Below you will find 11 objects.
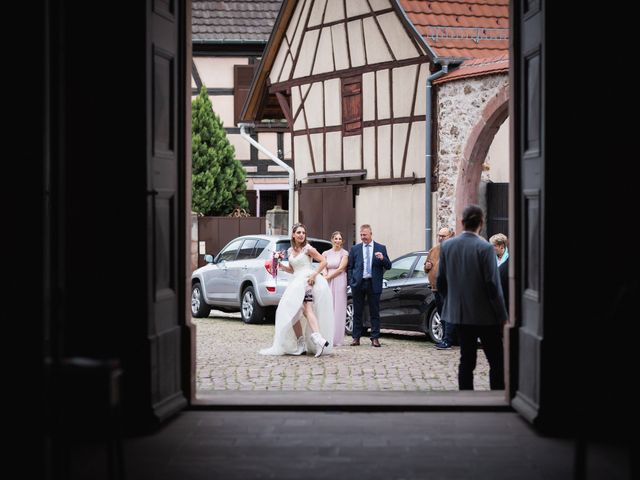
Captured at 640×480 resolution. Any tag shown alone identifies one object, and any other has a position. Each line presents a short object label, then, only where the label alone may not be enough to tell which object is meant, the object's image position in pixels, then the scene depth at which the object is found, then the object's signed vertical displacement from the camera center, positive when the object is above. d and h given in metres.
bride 15.62 -1.03
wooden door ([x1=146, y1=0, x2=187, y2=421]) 7.98 +0.18
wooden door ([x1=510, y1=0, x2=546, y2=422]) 8.07 +0.19
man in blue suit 16.84 -0.64
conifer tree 34.81 +1.77
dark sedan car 16.78 -1.01
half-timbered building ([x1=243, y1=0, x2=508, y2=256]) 23.70 +2.64
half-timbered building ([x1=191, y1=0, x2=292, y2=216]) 37.84 +4.46
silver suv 20.56 -0.92
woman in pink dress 17.25 -0.70
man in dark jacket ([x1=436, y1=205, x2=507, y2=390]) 10.02 -0.56
